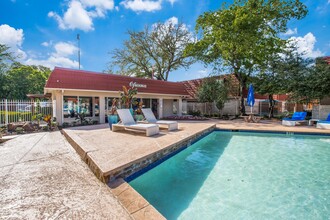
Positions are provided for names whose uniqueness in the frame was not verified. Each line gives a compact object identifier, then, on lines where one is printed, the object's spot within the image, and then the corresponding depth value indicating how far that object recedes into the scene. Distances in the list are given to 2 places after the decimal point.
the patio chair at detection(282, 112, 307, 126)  11.40
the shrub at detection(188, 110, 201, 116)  19.39
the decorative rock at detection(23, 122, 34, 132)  9.02
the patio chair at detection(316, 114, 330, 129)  9.84
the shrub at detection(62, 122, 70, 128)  10.54
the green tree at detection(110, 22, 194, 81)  23.97
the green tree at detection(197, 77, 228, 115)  16.27
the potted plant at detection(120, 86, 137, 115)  8.98
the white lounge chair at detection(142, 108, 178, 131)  8.12
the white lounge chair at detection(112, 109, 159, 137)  6.68
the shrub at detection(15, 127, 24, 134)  8.78
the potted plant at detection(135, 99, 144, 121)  10.13
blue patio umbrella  13.02
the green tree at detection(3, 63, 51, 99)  25.38
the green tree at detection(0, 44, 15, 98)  18.77
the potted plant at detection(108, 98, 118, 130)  8.54
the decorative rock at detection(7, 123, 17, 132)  8.70
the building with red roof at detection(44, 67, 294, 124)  10.98
